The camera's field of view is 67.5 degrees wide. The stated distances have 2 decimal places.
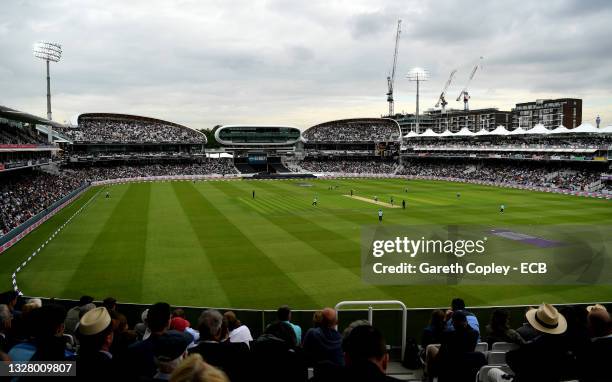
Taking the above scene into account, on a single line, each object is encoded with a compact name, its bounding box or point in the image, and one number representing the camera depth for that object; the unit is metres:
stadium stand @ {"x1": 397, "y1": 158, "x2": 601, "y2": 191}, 62.59
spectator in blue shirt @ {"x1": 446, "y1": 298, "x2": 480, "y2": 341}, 8.52
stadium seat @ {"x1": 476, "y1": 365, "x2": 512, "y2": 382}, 6.05
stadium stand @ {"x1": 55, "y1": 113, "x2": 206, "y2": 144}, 98.32
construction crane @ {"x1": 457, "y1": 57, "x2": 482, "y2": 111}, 173.50
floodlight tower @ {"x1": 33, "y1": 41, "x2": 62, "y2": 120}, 70.38
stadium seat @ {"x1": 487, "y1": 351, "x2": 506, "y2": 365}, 7.54
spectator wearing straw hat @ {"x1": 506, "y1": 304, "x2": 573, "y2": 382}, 4.80
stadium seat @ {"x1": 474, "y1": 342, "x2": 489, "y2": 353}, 8.19
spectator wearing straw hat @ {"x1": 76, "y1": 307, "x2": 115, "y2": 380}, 3.90
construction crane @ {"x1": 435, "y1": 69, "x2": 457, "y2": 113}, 176.50
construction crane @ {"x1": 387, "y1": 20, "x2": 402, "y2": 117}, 147.62
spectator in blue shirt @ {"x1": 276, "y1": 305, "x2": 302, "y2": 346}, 7.65
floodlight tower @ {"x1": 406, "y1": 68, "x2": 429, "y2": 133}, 107.62
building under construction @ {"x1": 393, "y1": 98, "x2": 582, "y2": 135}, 182.12
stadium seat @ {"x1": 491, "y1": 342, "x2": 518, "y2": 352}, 7.85
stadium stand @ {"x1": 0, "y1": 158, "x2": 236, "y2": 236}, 34.84
